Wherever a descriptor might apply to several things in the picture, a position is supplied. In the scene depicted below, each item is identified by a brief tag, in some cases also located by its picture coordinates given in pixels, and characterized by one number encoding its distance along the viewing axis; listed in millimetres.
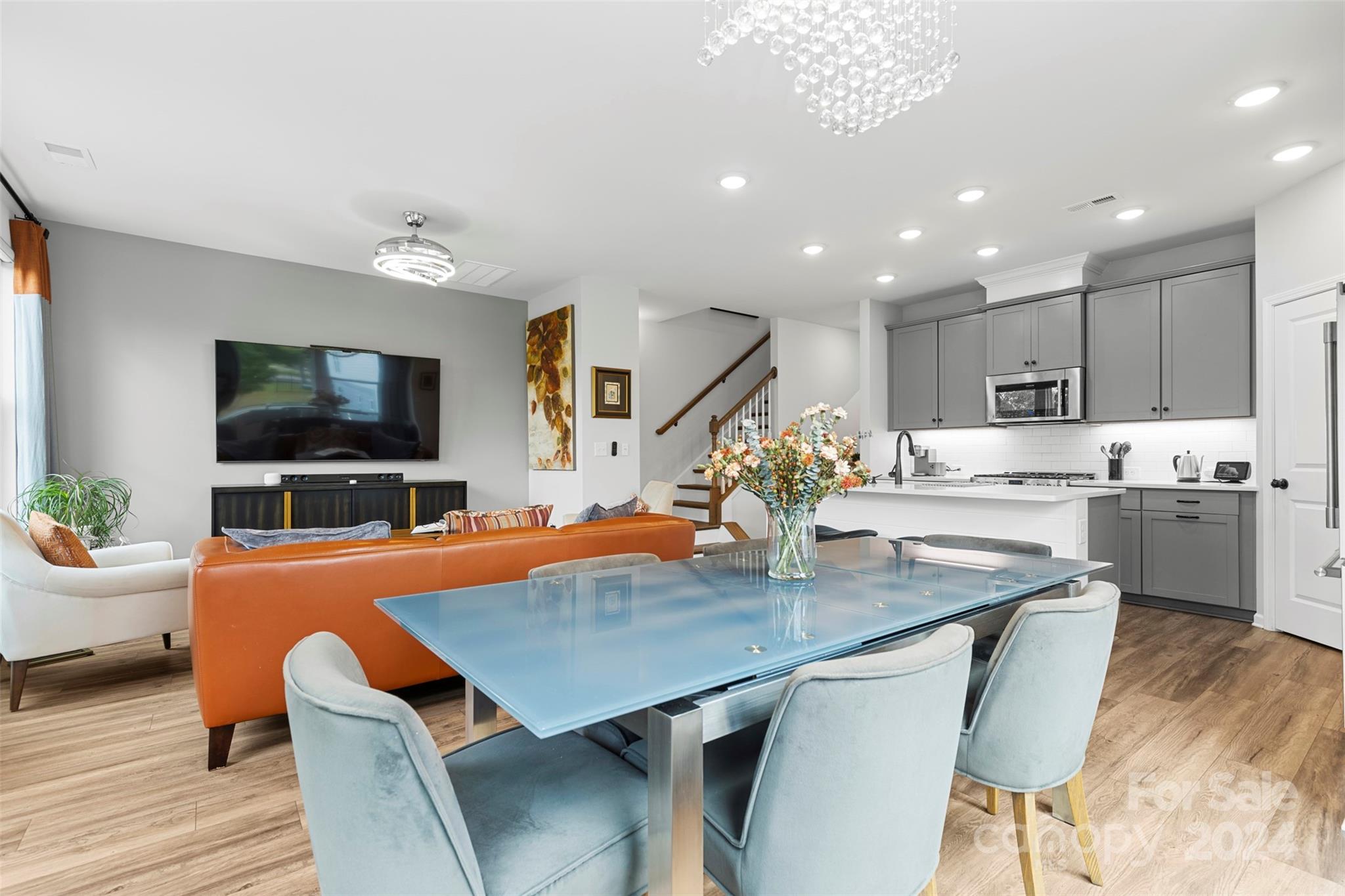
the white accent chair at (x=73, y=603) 2639
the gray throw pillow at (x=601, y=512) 3154
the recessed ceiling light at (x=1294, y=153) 3170
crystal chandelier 1787
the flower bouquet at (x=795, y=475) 1746
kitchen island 3645
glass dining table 961
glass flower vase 1794
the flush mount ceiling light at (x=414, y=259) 3850
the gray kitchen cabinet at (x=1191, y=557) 4094
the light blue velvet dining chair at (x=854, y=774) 910
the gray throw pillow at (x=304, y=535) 2326
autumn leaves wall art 5578
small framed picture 5473
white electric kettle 4555
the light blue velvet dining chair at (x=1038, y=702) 1315
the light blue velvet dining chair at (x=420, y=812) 804
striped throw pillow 2764
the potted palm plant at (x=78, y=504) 3549
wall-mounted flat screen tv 4867
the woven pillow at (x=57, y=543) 2846
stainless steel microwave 4980
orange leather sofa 2170
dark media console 4680
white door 3467
